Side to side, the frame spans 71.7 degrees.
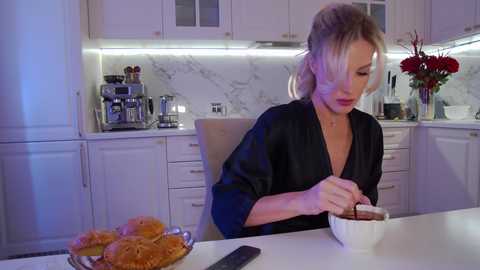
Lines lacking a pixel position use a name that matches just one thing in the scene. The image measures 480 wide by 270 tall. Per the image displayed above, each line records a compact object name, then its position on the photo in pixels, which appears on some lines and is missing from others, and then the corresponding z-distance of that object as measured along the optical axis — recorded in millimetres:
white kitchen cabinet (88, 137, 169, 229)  2141
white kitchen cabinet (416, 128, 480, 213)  2252
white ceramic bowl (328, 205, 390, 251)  564
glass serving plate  428
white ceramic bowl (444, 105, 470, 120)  2664
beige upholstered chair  998
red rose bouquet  2605
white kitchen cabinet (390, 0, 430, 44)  2859
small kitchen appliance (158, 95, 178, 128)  2443
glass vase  2717
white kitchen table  543
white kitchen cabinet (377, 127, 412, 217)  2658
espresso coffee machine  2229
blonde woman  734
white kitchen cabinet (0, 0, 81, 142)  2016
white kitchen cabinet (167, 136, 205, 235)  2242
